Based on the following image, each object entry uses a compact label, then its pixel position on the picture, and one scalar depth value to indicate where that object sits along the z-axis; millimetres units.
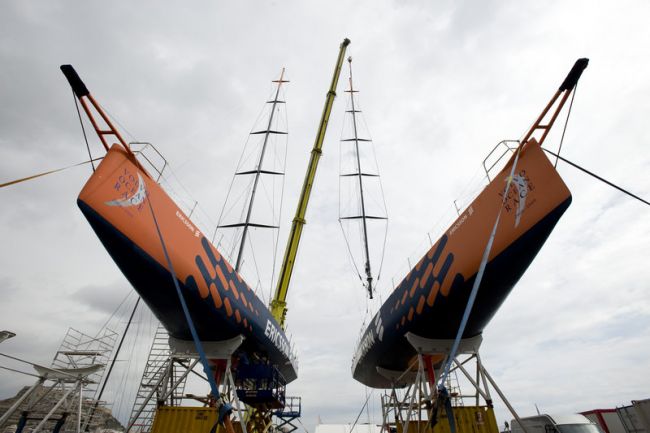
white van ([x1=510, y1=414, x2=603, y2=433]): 14238
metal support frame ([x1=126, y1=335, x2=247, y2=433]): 10055
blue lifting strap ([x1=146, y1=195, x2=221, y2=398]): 4443
